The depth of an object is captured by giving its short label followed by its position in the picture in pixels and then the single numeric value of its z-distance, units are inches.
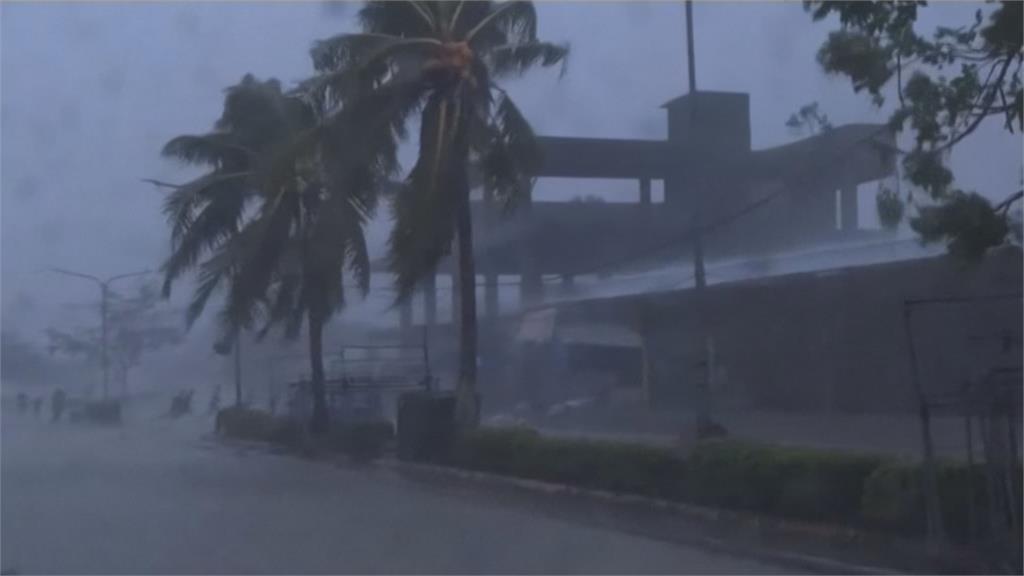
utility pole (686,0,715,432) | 1003.9
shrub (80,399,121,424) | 2182.6
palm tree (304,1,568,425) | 1115.9
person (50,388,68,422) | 2305.6
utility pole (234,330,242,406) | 1980.3
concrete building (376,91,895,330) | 1784.0
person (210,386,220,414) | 2243.1
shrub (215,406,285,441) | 1694.1
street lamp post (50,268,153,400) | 2090.3
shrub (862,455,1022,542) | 590.2
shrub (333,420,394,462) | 1359.5
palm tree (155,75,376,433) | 1433.3
